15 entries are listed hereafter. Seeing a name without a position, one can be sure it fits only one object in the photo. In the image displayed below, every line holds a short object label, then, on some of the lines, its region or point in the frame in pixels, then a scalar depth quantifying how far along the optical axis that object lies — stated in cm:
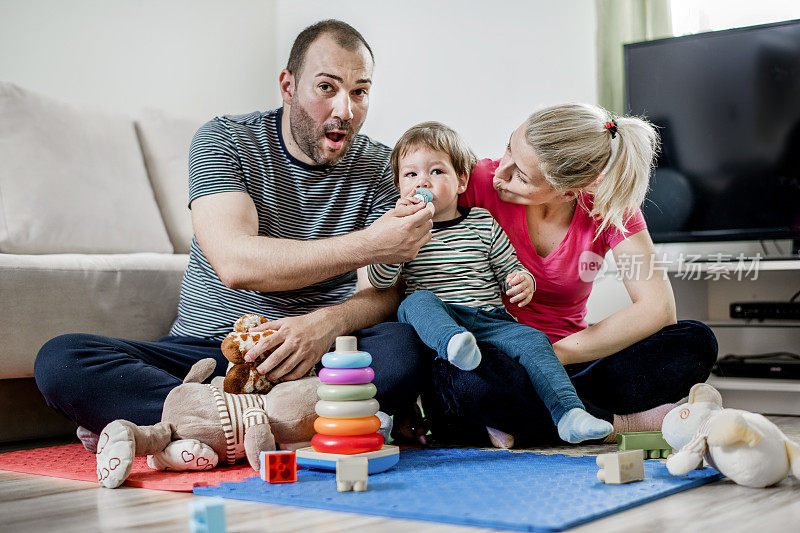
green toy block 143
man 151
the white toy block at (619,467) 122
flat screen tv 254
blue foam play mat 105
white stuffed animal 119
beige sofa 184
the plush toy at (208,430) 131
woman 162
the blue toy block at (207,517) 95
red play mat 132
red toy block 128
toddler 159
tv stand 247
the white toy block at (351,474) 120
